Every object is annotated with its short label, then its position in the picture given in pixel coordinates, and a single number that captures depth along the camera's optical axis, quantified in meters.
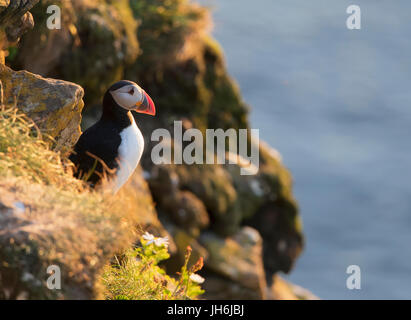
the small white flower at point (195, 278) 10.42
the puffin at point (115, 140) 11.12
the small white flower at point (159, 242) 10.84
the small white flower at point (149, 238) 10.72
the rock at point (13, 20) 11.52
